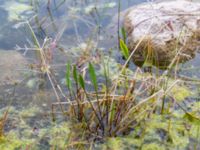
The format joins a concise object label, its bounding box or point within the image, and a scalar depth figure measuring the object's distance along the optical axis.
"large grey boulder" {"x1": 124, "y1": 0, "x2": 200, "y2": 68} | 2.69
